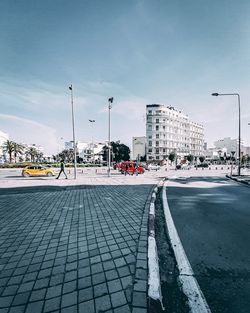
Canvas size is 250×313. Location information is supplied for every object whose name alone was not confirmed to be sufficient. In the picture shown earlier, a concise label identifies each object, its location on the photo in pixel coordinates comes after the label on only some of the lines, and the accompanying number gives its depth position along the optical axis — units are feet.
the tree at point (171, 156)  229.02
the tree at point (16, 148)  212.17
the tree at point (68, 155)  309.42
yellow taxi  71.92
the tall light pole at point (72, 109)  58.15
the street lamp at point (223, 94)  63.31
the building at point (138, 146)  292.81
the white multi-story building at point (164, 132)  246.27
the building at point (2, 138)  305.14
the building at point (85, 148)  390.91
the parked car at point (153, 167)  123.67
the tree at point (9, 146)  200.95
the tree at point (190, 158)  249.88
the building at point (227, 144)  397.17
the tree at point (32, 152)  271.86
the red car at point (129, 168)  82.90
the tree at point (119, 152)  228.88
